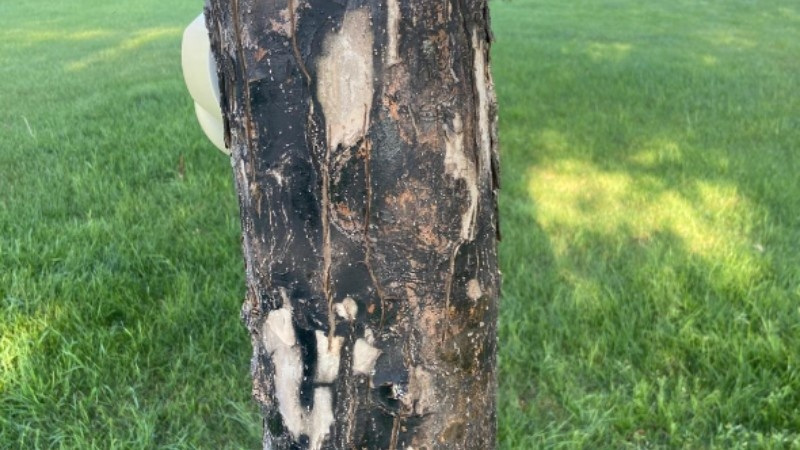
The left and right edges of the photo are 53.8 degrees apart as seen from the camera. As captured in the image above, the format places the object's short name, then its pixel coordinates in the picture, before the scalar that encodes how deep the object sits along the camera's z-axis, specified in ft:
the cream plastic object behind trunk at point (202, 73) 4.94
